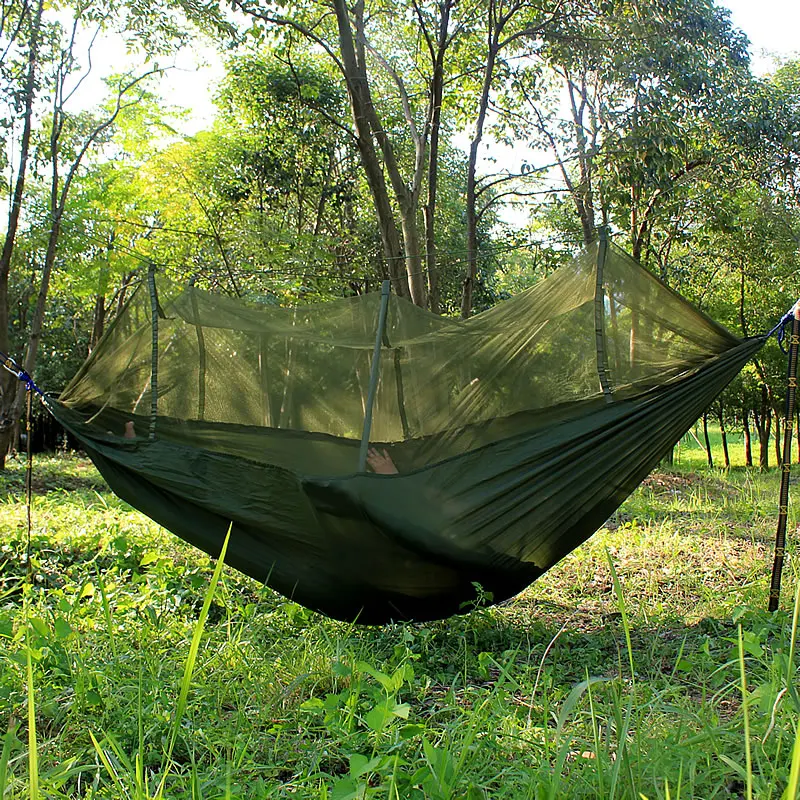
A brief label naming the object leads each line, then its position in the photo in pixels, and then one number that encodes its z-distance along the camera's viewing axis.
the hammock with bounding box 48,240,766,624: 2.11
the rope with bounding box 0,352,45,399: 2.50
